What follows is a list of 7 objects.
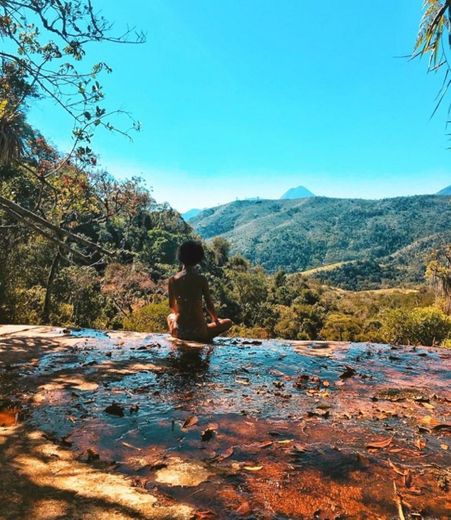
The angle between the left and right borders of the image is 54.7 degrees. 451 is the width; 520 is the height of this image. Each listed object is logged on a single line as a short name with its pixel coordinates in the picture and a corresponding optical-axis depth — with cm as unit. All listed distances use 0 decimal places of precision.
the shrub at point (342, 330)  1805
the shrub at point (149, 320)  1330
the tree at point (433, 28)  449
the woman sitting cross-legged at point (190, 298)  679
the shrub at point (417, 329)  1225
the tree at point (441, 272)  2449
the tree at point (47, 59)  573
